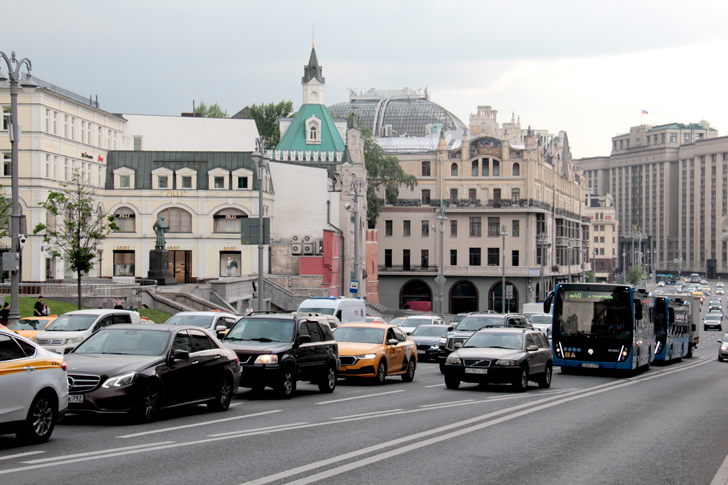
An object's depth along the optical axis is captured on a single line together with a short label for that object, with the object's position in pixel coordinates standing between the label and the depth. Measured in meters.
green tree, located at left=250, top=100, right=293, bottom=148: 98.81
